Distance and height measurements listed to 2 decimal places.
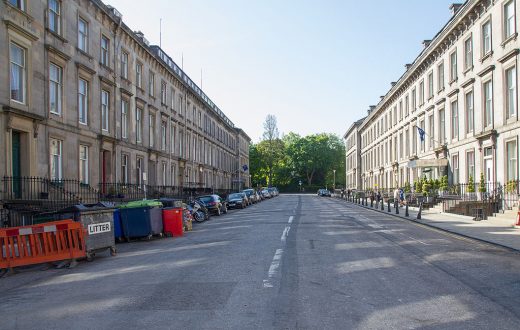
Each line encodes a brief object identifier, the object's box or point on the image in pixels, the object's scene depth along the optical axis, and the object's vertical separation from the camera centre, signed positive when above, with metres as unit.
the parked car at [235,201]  45.22 -2.15
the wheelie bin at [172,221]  19.77 -1.67
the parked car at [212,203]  33.30 -1.68
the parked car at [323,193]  96.07 -3.34
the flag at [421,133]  39.33 +3.11
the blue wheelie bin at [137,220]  18.33 -1.49
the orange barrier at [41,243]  11.82 -1.51
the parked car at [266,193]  77.60 -2.73
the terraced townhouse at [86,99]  19.92 +4.21
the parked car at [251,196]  55.12 -2.15
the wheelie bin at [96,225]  12.99 -1.22
